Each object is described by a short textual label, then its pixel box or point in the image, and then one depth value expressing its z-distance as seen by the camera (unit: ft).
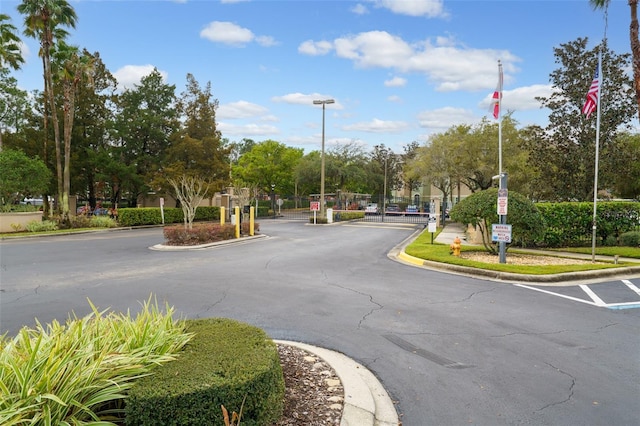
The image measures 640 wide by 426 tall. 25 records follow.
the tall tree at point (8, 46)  78.38
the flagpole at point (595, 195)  36.17
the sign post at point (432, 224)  50.26
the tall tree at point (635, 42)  44.11
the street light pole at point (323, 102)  90.41
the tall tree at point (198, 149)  98.94
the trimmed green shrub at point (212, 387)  8.27
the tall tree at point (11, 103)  102.73
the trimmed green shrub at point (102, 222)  80.75
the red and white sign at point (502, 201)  35.55
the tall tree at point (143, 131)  105.40
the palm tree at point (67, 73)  77.87
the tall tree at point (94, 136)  100.82
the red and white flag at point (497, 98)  38.50
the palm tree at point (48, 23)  73.46
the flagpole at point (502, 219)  35.70
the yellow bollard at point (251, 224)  63.77
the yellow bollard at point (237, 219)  59.16
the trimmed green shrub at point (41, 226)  69.51
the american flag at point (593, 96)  36.65
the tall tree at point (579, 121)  61.41
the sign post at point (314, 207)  95.99
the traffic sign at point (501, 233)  35.27
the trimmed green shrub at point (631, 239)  45.38
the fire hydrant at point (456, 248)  39.78
